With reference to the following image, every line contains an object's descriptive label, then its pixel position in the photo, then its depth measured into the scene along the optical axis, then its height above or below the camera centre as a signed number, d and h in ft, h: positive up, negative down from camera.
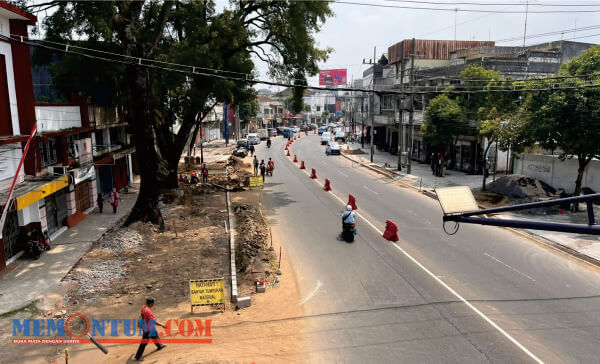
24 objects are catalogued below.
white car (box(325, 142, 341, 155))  180.45 -14.33
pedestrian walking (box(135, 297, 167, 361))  30.14 -15.10
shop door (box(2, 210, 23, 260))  49.19 -13.56
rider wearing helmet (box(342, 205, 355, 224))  57.41 -13.50
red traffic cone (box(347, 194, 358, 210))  70.33 -14.14
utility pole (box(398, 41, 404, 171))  113.58 -4.35
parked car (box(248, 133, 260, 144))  219.00 -11.87
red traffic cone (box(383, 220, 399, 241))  57.36 -15.64
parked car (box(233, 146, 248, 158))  170.88 -14.80
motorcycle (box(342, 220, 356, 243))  57.36 -15.44
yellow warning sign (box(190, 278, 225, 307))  37.24 -15.10
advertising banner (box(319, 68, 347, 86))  299.21 +25.72
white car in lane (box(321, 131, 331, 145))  233.76 -12.74
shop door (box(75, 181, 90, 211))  72.18 -13.48
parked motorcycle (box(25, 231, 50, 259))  51.31 -15.23
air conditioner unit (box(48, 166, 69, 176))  60.29 -7.37
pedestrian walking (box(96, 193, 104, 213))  76.07 -14.90
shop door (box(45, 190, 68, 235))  61.36 -13.63
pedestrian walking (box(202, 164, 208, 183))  106.87 -14.55
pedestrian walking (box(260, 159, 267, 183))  110.44 -13.60
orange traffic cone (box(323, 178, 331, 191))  96.48 -15.84
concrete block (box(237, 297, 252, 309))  38.17 -16.35
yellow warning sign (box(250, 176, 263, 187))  94.27 -14.25
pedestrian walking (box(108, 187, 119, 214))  75.51 -14.56
